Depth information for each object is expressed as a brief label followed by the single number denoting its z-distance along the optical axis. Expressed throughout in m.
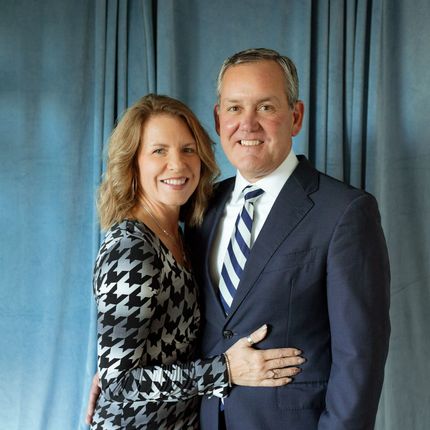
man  1.53
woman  1.56
